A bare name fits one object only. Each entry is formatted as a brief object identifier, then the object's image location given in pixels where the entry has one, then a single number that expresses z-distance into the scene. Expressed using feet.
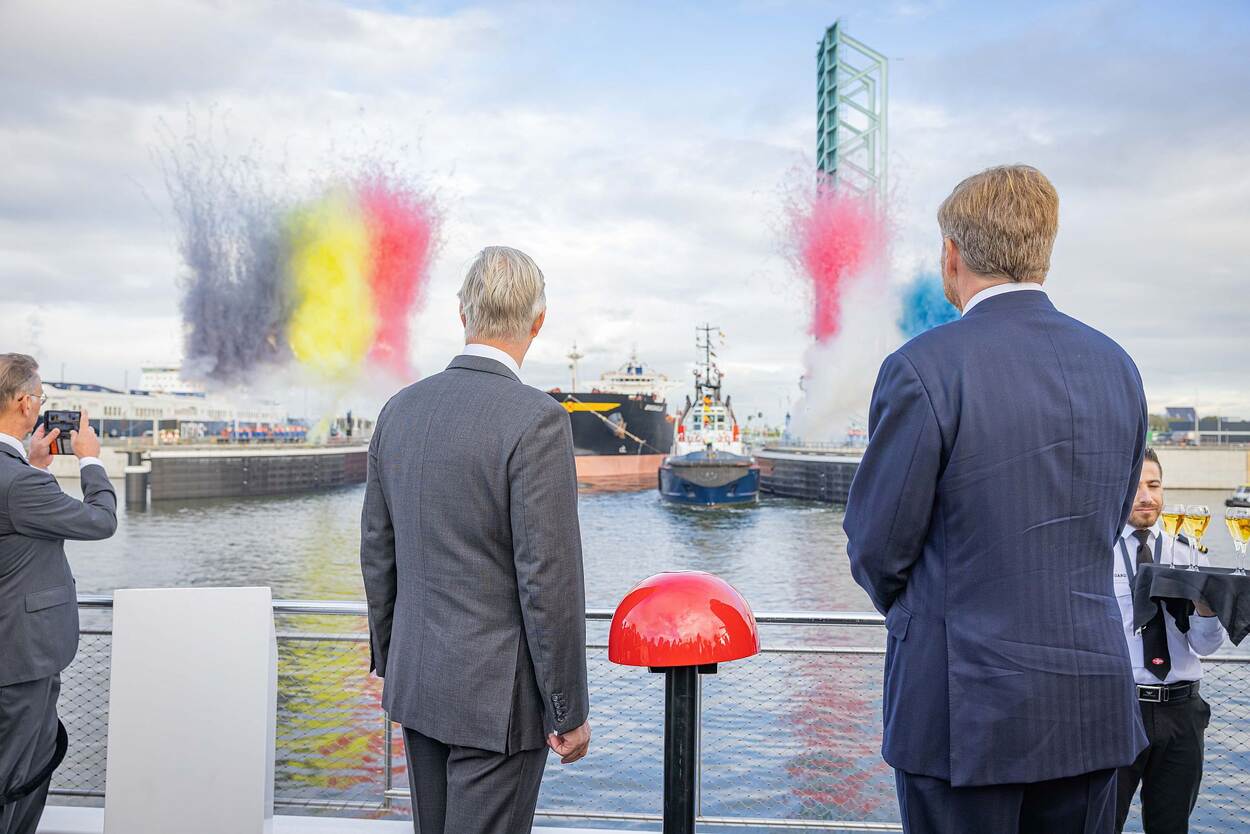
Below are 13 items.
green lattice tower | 162.61
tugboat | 105.50
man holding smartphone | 7.27
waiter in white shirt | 7.57
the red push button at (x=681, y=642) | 5.73
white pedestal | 7.94
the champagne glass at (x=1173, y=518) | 7.03
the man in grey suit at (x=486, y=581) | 5.08
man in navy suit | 4.15
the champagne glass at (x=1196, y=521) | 6.88
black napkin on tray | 6.01
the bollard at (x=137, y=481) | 126.72
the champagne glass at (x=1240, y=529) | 6.55
